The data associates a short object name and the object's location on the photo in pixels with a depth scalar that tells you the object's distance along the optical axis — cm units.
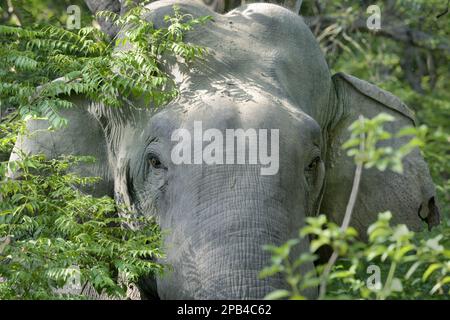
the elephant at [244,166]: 863
